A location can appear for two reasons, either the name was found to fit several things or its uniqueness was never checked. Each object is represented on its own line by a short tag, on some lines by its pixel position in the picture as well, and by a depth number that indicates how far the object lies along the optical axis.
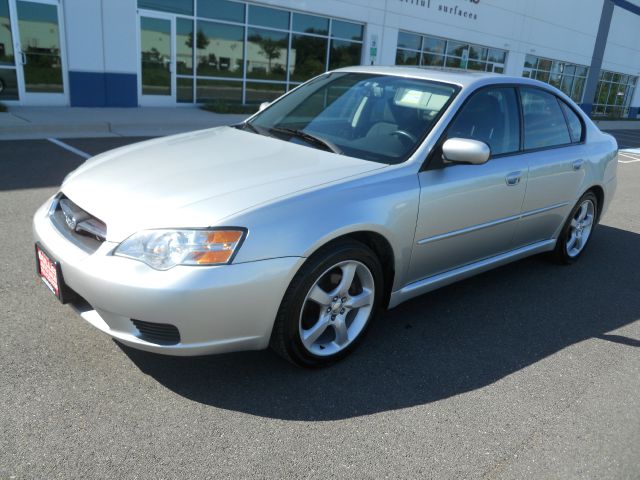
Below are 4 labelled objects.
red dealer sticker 2.82
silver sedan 2.56
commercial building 12.93
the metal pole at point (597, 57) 30.72
